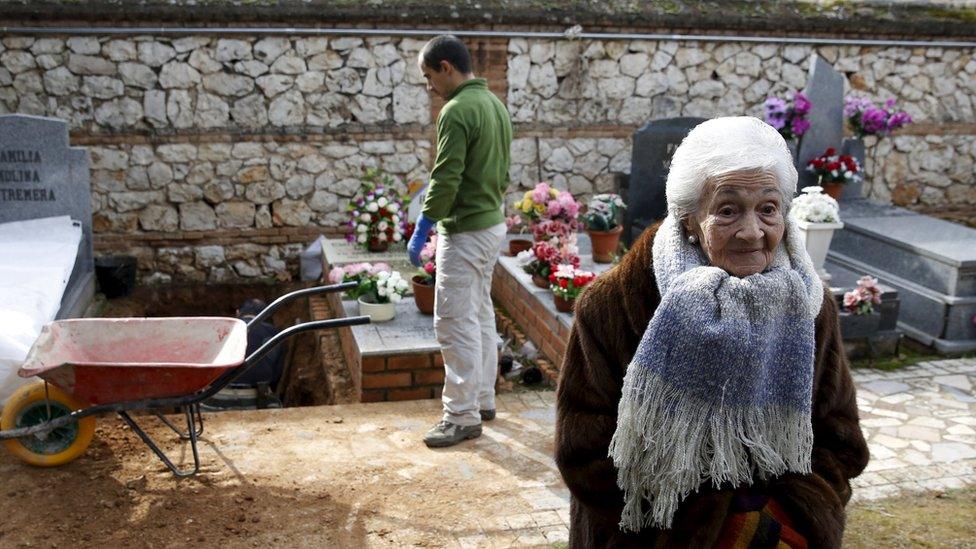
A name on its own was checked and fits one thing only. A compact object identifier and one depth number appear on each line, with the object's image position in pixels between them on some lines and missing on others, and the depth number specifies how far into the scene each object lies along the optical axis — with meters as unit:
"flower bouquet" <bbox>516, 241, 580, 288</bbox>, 7.16
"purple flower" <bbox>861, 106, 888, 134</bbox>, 9.77
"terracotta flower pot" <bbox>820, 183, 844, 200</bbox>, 9.50
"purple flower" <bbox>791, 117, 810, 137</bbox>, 9.27
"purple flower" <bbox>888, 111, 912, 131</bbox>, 9.82
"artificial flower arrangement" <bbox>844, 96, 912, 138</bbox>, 9.80
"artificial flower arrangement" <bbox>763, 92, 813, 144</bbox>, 9.23
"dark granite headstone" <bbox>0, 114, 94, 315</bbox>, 7.39
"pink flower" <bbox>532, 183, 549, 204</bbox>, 7.63
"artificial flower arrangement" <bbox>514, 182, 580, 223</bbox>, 7.45
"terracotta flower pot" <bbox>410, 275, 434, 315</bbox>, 6.52
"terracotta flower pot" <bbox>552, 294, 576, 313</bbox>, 6.63
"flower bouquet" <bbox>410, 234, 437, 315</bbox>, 6.53
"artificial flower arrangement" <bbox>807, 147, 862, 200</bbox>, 9.39
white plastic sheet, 5.13
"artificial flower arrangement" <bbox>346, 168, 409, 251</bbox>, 8.35
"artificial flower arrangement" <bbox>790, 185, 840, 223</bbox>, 7.32
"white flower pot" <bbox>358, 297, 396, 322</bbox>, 6.44
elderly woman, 2.14
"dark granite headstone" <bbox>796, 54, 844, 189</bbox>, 9.67
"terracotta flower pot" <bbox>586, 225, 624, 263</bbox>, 7.94
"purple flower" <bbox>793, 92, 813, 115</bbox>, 9.21
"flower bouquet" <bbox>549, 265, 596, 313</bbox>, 6.55
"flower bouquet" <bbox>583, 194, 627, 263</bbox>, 7.92
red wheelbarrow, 4.43
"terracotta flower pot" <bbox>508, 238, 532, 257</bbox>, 8.44
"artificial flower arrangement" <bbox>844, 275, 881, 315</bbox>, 7.00
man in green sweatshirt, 4.82
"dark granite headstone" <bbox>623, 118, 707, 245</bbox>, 8.86
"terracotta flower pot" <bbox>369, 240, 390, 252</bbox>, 8.48
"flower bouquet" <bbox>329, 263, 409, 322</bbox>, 6.43
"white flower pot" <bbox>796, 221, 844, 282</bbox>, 7.28
